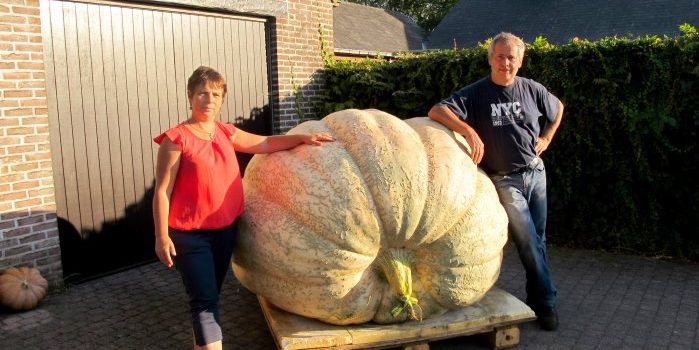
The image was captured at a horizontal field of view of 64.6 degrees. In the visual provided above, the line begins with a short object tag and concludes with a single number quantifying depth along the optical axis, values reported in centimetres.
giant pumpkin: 284
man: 349
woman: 273
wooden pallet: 298
